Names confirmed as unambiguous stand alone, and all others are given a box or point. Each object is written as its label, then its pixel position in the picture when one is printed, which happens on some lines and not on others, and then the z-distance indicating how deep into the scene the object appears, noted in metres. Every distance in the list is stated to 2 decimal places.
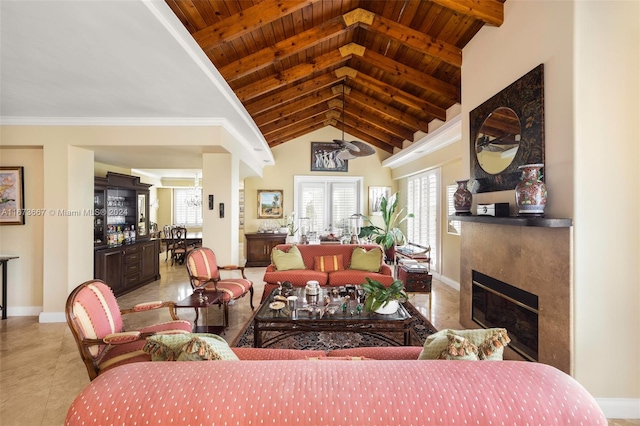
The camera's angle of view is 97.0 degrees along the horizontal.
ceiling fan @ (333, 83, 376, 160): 4.13
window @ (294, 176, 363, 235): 8.23
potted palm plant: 5.74
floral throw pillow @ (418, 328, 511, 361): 1.31
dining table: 7.82
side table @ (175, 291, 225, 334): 3.14
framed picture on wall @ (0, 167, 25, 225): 3.91
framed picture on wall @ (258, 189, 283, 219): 8.04
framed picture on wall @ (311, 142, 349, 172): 8.06
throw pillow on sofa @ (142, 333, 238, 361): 1.26
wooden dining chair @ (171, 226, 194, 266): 7.52
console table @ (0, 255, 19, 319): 3.80
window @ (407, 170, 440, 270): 6.15
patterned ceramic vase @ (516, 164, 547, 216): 2.14
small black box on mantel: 2.61
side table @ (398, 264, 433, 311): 4.08
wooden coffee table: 2.63
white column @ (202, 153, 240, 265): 4.39
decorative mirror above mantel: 2.33
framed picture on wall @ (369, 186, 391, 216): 8.20
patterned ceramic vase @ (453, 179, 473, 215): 3.17
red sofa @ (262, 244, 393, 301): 4.21
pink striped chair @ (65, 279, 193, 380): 1.92
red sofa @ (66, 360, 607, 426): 0.90
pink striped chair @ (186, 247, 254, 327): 3.62
